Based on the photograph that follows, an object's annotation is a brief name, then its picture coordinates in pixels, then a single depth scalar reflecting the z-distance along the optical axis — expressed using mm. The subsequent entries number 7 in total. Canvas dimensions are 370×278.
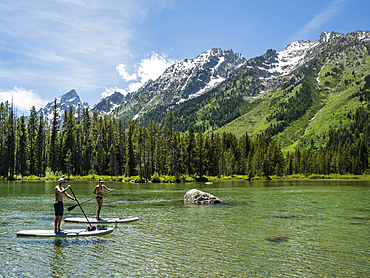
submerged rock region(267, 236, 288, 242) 21000
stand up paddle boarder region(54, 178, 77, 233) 22000
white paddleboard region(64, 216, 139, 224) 27598
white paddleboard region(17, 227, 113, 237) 21891
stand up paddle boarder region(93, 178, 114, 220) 28205
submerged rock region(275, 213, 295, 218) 31778
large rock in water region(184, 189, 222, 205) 43438
